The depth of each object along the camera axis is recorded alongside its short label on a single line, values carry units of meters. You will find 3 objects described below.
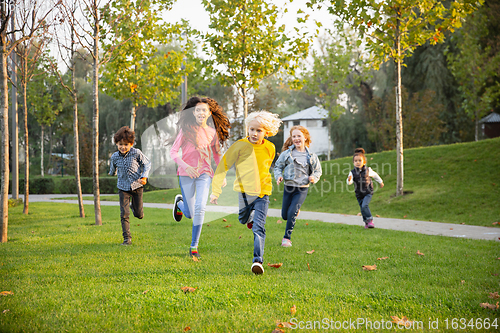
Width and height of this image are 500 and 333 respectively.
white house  47.75
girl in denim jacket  6.55
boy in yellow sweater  4.91
